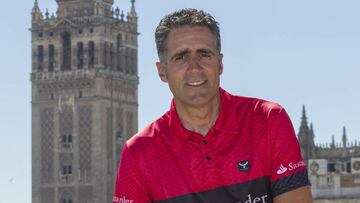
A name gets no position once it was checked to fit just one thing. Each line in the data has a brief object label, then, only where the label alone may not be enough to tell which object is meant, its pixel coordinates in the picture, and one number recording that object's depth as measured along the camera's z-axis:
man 5.09
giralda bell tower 95.44
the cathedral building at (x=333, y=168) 78.56
